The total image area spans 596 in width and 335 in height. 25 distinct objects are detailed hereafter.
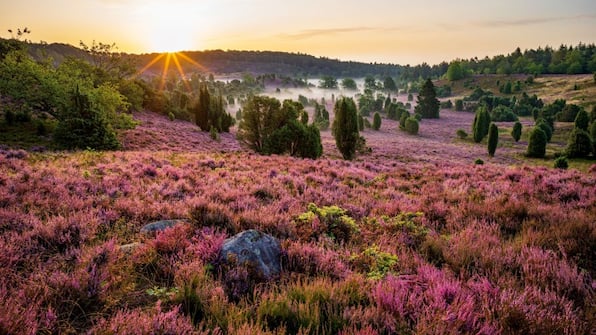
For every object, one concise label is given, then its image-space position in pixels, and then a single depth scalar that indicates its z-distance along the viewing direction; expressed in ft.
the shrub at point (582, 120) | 189.59
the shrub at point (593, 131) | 155.63
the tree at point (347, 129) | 115.65
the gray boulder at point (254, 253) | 13.29
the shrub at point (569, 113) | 307.99
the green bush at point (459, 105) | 461.37
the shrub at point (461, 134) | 259.80
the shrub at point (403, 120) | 310.45
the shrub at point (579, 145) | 143.64
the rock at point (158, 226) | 17.70
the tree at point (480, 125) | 235.81
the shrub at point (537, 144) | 165.07
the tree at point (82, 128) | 83.56
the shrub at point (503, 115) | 360.48
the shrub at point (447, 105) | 491.72
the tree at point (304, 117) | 120.88
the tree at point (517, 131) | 233.55
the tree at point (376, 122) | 307.78
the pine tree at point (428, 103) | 391.04
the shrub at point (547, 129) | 229.45
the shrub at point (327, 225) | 19.10
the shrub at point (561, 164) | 117.80
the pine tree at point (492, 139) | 173.67
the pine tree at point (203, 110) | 191.72
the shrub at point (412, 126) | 284.61
